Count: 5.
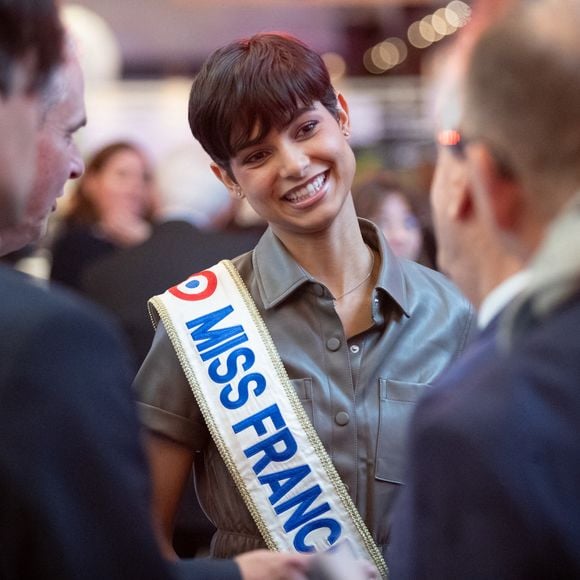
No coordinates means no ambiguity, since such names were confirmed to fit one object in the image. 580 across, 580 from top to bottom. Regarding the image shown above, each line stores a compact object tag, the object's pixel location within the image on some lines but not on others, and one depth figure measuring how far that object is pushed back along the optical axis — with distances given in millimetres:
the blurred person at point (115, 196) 4527
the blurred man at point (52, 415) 1446
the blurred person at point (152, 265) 2770
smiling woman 1962
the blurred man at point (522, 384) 1447
